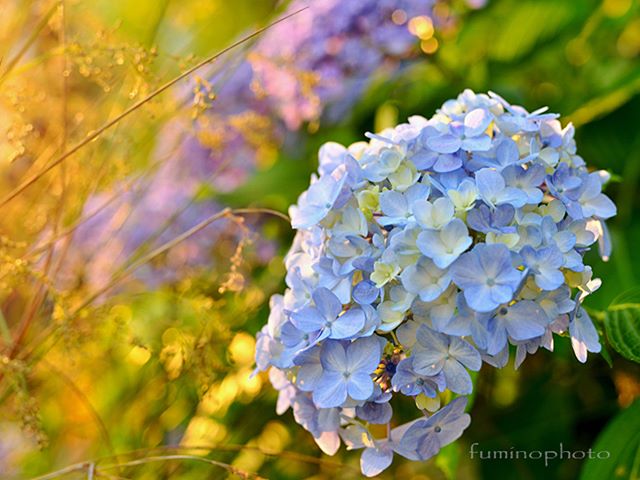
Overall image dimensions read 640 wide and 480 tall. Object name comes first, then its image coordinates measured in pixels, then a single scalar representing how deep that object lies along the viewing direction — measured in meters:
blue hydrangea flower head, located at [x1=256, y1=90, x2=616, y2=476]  0.67
